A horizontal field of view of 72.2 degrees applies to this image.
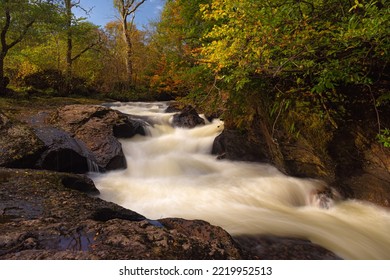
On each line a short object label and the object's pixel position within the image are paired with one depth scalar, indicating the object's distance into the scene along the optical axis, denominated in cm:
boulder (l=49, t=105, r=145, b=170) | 704
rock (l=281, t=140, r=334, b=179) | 572
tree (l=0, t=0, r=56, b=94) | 1113
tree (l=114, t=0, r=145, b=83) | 2039
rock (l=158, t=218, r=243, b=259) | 254
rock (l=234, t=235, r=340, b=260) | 352
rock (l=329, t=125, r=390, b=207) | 479
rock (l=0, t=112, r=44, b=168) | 523
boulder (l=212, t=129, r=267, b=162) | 755
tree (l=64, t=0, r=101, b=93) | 1418
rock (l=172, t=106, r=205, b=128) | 1120
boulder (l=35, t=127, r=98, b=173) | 586
